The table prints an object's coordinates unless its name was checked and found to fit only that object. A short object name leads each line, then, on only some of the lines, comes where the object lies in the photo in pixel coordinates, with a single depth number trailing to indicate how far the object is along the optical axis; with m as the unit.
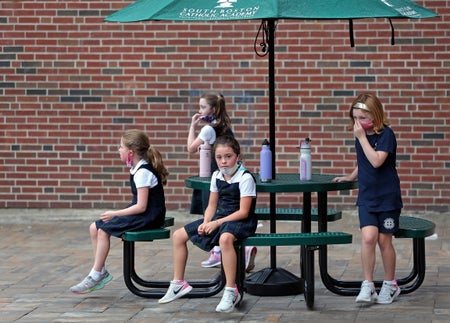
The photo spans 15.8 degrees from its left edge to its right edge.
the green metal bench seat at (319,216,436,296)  11.25
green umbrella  10.30
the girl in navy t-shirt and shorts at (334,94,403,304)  10.95
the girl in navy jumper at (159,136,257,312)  10.67
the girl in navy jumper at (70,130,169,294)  11.36
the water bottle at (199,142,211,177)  12.09
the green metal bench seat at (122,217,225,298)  11.20
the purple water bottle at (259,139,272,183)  11.29
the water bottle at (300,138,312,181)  11.45
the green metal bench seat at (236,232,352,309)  10.70
